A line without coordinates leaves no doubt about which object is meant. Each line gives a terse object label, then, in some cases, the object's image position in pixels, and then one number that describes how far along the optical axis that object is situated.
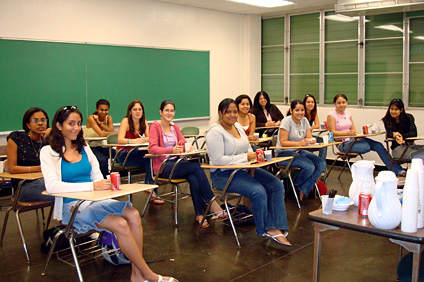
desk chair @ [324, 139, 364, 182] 7.02
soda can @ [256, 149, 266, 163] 4.62
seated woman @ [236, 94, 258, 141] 6.58
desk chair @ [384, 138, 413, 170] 6.63
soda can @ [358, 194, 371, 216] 2.82
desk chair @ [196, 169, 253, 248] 4.50
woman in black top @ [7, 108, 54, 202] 4.37
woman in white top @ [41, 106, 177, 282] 3.51
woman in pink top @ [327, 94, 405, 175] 7.07
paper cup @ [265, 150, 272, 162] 4.74
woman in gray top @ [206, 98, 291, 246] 4.51
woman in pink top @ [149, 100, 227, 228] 5.19
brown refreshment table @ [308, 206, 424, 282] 2.49
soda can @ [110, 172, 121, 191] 3.51
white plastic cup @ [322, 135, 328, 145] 6.23
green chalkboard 6.90
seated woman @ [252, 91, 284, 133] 8.08
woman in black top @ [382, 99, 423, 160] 7.11
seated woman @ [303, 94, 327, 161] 7.80
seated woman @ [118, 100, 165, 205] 6.25
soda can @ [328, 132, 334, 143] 6.38
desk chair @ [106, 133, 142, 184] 6.27
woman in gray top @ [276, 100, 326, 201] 5.93
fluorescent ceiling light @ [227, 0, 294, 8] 8.63
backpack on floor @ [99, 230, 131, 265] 4.03
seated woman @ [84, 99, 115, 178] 7.21
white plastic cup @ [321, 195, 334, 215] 2.87
